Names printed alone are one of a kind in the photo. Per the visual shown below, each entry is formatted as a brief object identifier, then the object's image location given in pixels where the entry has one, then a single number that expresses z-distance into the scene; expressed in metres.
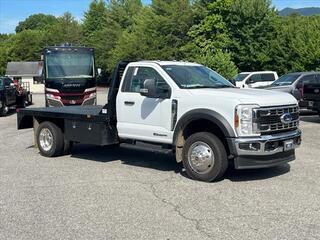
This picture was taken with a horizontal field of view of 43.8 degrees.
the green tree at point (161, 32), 40.29
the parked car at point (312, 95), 12.15
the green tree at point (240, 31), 37.47
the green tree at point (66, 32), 63.38
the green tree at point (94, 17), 62.65
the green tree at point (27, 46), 71.61
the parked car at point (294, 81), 15.28
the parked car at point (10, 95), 18.11
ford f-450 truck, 6.21
